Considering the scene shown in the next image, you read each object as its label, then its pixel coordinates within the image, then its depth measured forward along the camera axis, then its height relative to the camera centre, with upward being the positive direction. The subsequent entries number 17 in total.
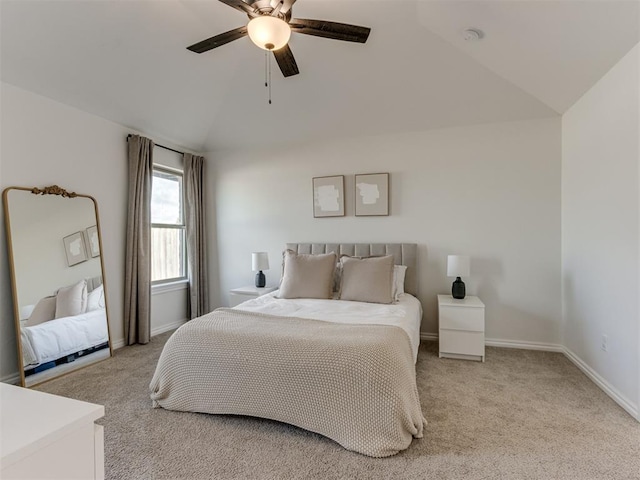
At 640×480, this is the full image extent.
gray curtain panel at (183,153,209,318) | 4.57 -0.09
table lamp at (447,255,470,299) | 3.38 -0.44
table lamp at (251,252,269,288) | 4.20 -0.41
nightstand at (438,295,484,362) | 3.17 -1.02
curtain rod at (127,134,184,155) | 3.77 +1.20
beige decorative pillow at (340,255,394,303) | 3.22 -0.52
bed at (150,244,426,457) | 1.85 -0.90
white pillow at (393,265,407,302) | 3.52 -0.55
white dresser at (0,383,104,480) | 0.64 -0.43
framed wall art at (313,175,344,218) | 4.19 +0.48
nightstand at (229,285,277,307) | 4.02 -0.77
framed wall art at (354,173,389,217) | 3.99 +0.47
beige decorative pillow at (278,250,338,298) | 3.44 -0.49
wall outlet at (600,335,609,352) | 2.57 -0.97
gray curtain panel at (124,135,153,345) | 3.73 -0.18
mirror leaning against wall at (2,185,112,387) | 2.72 -0.40
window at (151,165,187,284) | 4.29 +0.11
